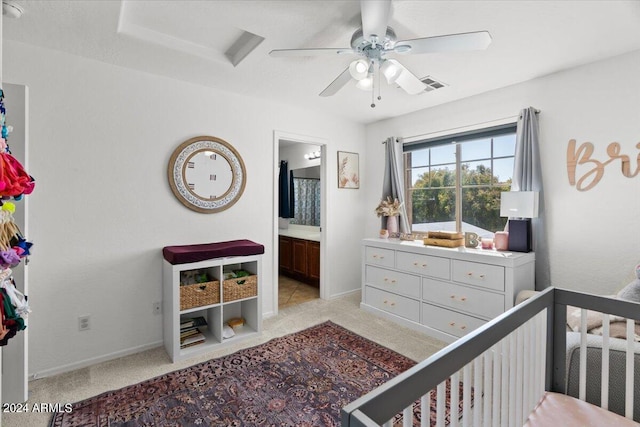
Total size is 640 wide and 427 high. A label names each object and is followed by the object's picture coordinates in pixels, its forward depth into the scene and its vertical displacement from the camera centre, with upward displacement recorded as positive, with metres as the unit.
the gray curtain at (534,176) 2.68 +0.29
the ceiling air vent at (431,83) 2.73 +1.17
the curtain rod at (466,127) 2.90 +0.87
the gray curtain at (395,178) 3.79 +0.39
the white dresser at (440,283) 2.53 -0.71
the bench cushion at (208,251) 2.44 -0.37
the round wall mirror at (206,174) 2.77 +0.33
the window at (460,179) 3.13 +0.34
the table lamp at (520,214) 2.56 -0.05
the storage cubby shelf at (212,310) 2.43 -0.94
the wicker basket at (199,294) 2.49 -0.73
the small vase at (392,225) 3.76 -0.21
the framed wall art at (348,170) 4.04 +0.52
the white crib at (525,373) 0.75 -0.58
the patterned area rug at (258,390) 1.80 -1.24
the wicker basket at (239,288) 2.70 -0.73
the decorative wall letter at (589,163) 2.29 +0.36
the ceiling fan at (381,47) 1.56 +0.93
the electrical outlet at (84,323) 2.36 -0.90
